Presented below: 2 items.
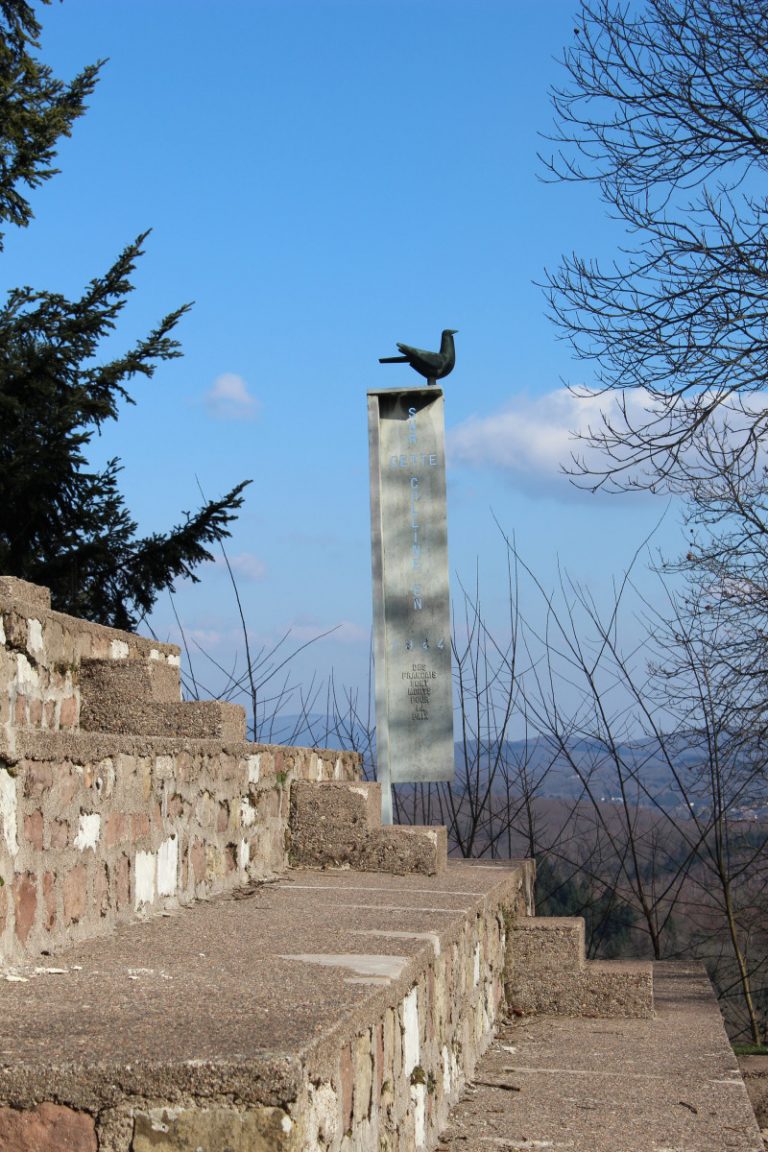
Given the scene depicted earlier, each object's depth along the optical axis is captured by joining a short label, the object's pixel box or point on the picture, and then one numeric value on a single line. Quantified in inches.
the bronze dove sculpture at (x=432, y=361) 271.6
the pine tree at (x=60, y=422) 380.8
